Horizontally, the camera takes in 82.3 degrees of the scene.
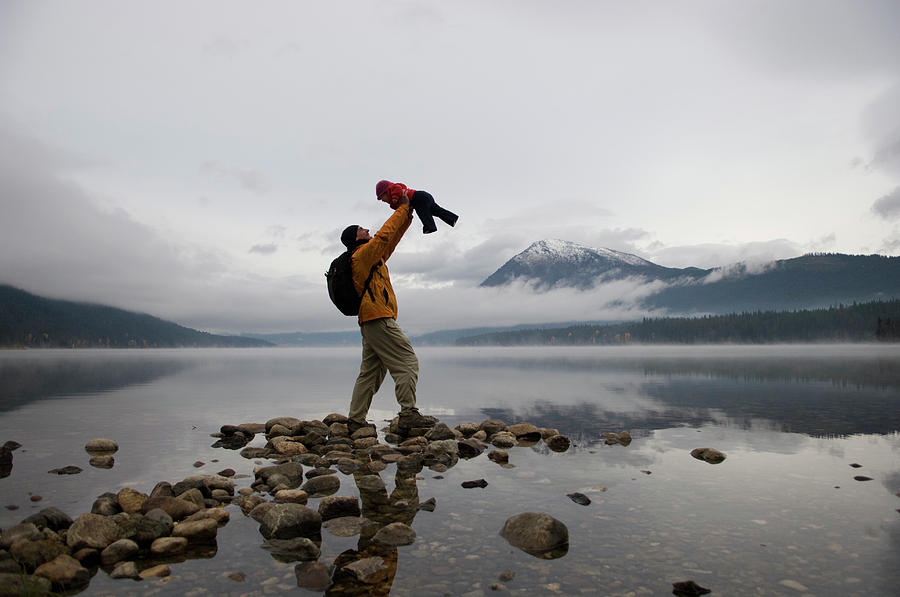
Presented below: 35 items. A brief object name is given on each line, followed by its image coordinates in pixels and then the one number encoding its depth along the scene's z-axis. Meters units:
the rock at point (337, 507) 5.54
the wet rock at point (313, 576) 3.94
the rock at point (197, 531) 4.95
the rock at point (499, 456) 8.41
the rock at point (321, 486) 6.63
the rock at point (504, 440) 9.88
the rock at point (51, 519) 4.97
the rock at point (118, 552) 4.43
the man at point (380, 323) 9.83
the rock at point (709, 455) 8.21
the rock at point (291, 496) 6.02
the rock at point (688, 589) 3.75
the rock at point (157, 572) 4.12
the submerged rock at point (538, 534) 4.60
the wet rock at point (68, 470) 7.64
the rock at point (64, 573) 3.93
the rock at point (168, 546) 4.63
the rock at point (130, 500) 5.62
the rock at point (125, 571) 4.12
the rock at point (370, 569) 4.04
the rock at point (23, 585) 3.62
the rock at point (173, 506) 5.47
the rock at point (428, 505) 5.81
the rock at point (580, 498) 5.96
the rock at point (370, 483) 6.82
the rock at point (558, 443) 9.54
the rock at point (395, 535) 4.78
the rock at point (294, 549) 4.48
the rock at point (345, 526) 5.09
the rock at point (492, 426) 11.23
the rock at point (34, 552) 4.16
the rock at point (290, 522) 5.00
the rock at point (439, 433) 10.05
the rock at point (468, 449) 9.09
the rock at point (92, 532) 4.50
